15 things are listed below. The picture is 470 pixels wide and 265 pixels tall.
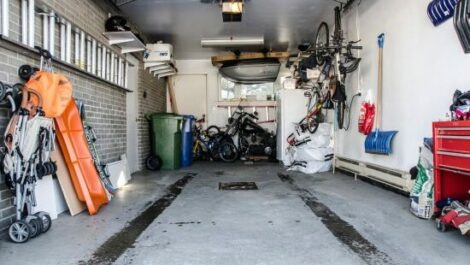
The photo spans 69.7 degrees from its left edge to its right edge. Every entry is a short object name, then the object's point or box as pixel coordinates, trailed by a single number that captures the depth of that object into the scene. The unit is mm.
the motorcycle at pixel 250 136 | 8914
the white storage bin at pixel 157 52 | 7207
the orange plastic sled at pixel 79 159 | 3334
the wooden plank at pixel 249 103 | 9703
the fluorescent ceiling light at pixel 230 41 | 7590
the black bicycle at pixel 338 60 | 5402
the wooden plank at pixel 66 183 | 3291
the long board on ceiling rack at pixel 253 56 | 8742
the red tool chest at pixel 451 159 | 2463
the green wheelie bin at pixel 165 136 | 6906
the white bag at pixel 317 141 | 6438
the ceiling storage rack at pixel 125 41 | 5146
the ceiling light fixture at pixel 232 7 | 5102
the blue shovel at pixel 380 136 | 4371
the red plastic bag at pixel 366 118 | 4887
